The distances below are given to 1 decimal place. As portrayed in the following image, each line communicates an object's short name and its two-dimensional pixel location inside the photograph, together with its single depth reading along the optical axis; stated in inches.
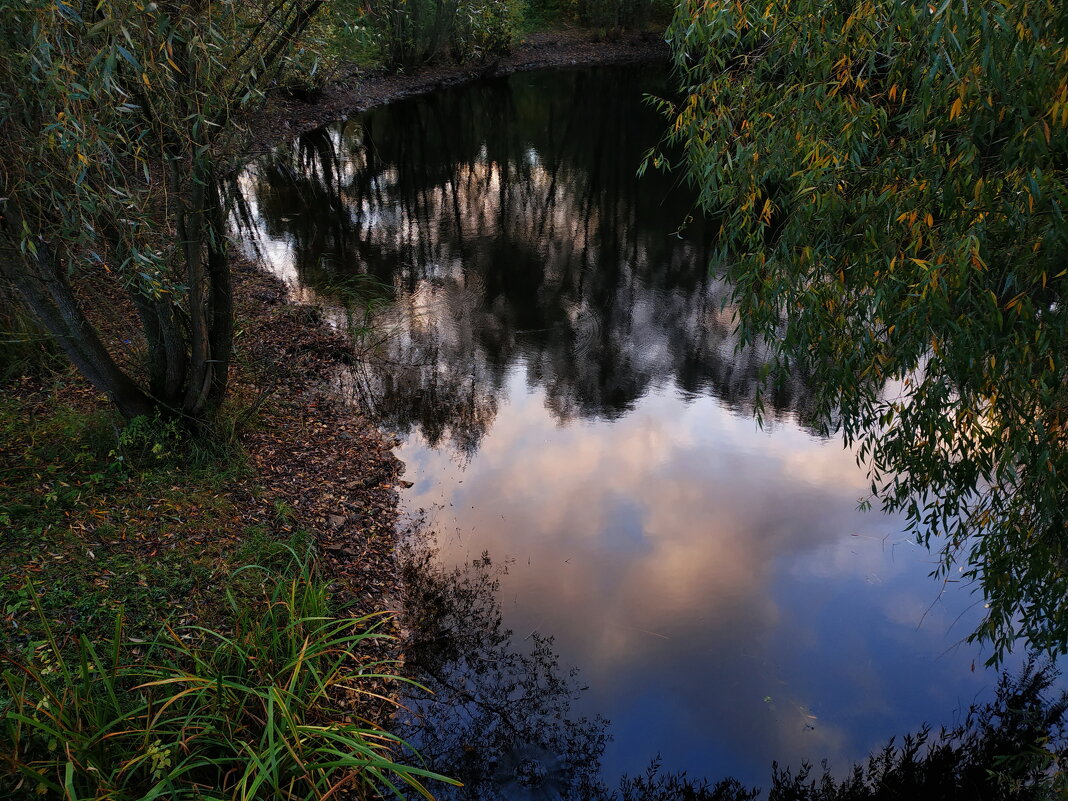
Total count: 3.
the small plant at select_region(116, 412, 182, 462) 247.3
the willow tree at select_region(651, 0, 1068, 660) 141.6
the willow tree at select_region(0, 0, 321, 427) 172.4
